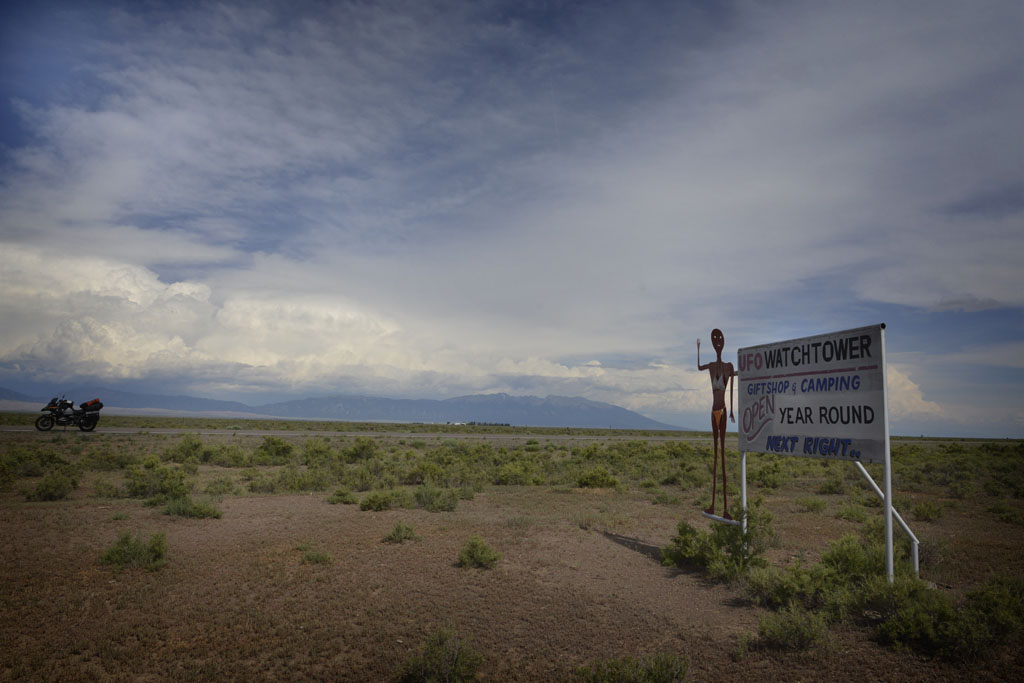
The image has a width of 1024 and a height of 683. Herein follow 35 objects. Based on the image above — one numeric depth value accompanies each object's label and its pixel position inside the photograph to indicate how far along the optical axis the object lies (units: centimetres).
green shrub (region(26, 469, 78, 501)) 1689
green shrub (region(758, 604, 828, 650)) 667
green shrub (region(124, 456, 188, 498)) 1755
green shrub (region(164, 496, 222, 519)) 1478
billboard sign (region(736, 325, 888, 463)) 820
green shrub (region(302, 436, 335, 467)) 2911
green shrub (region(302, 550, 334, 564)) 1069
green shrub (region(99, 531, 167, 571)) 1002
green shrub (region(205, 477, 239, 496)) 1936
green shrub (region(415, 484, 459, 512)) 1692
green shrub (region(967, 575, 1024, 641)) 616
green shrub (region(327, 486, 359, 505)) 1803
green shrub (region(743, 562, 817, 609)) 822
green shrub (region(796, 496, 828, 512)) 1697
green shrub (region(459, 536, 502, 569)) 1066
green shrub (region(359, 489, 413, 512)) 1667
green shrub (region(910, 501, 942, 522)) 1522
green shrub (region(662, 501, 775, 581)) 983
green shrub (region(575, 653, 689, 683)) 537
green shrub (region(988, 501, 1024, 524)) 1495
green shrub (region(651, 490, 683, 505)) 1897
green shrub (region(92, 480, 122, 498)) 1781
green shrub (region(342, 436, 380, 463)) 3225
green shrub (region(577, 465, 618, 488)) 2258
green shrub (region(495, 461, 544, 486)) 2378
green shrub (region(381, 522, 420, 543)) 1259
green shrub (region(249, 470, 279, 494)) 2083
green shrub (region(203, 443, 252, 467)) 3009
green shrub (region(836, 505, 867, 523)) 1493
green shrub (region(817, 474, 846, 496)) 2138
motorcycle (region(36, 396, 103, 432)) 2997
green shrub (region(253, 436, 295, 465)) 3132
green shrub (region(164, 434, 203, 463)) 3050
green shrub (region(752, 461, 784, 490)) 2302
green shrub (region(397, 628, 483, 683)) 577
